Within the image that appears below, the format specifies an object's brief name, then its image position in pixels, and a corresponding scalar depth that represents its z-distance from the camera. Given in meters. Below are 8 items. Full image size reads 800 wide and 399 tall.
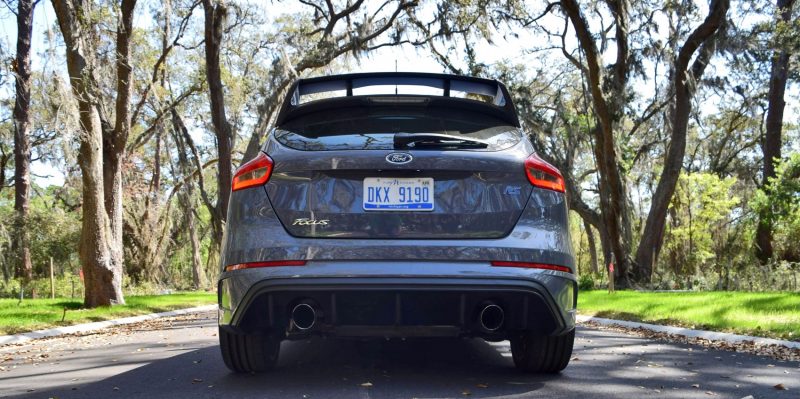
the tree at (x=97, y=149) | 13.68
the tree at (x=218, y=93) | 18.11
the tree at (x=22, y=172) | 24.98
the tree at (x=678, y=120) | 18.17
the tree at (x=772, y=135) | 24.55
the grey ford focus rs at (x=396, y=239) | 3.95
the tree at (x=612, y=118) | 18.69
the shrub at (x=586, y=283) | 24.45
